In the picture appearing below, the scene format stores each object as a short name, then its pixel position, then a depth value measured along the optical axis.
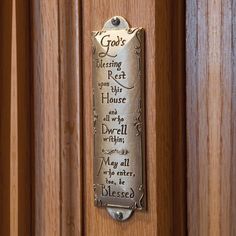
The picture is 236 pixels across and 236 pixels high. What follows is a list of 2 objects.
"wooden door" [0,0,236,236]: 0.61
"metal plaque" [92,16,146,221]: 0.61
